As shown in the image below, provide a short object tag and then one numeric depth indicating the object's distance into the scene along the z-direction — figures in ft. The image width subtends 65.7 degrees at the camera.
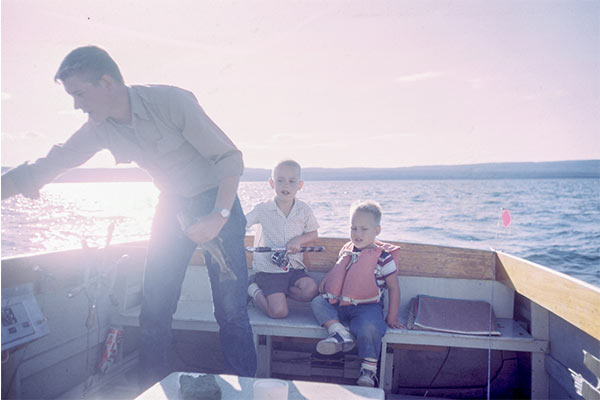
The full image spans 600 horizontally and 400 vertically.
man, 5.82
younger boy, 8.26
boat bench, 8.73
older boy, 10.10
